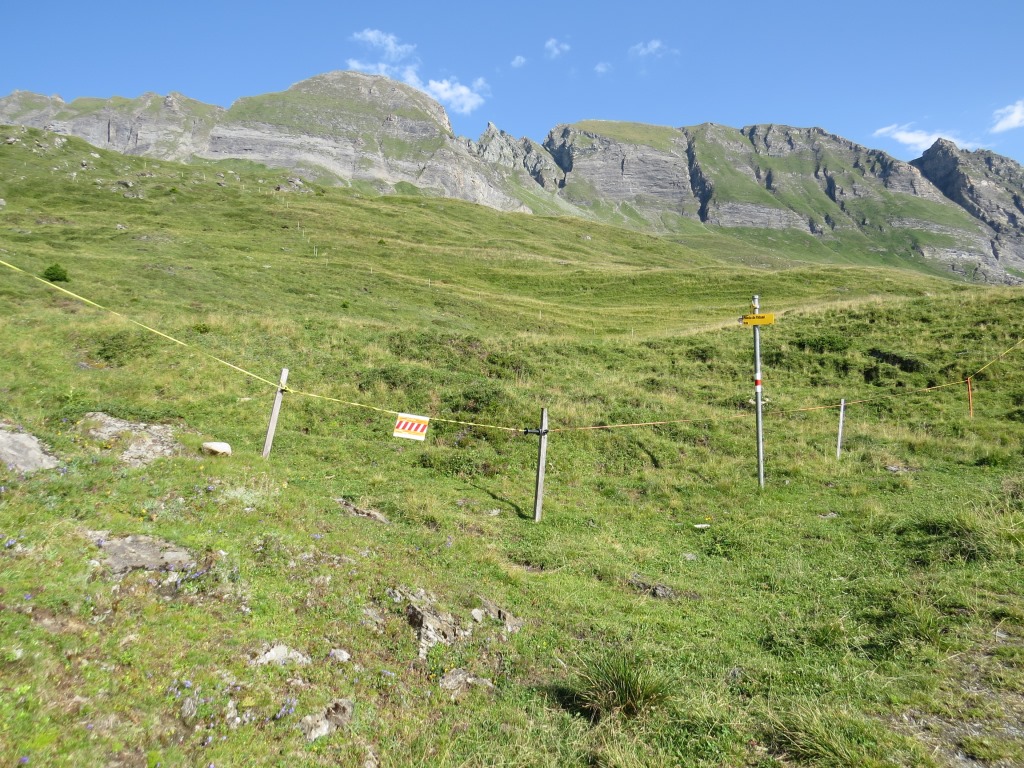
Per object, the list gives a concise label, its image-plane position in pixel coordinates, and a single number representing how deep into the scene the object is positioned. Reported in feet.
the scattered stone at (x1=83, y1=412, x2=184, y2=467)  39.36
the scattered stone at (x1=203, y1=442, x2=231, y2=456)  43.16
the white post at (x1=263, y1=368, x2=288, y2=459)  46.73
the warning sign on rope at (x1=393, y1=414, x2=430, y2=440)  46.50
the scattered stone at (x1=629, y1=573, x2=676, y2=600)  31.24
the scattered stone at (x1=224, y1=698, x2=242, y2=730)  16.40
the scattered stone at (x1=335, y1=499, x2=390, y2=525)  38.04
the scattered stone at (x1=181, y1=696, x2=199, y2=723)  16.07
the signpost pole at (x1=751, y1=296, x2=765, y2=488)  50.37
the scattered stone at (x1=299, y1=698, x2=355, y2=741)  17.10
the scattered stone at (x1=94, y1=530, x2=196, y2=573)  22.41
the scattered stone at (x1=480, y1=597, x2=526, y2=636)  25.99
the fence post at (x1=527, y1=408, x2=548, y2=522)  43.19
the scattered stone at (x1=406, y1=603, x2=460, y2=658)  23.24
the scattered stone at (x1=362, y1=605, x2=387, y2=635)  23.31
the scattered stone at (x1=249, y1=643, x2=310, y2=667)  19.25
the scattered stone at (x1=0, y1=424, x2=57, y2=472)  30.68
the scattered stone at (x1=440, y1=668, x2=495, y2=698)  21.11
